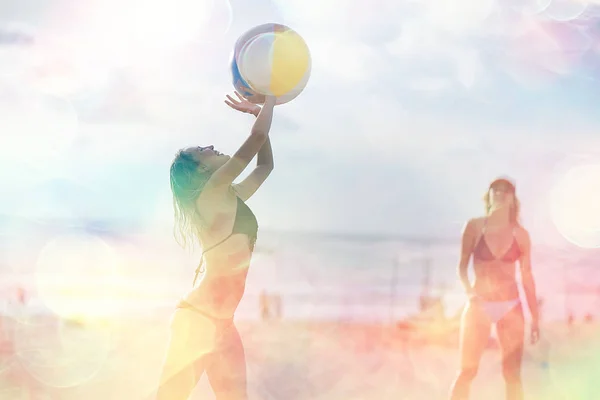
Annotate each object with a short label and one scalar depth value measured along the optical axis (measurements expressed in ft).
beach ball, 14.43
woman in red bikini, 17.72
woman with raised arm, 12.14
